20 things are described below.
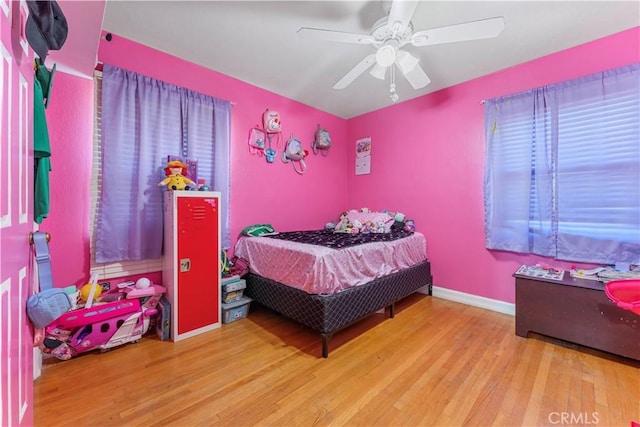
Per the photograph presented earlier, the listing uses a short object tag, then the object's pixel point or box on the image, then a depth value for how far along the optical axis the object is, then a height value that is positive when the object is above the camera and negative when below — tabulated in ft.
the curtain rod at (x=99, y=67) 6.66 +3.79
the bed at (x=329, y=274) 6.33 -1.77
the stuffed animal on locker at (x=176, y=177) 6.94 +0.97
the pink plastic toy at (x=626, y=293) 3.96 -1.25
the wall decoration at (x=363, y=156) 12.50 +2.87
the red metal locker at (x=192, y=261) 6.79 -1.34
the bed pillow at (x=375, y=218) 10.21 -0.20
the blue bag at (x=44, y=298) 2.56 -0.88
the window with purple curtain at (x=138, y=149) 6.74 +1.83
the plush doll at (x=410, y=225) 10.53 -0.47
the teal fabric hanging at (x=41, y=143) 3.11 +0.85
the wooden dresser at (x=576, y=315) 5.75 -2.46
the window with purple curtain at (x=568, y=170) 6.56 +1.30
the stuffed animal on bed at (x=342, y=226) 10.27 -0.53
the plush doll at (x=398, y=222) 10.89 -0.36
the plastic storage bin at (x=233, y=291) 7.96 -2.47
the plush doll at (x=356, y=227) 9.92 -0.53
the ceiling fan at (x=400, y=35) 4.75 +3.69
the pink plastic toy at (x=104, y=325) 5.68 -2.67
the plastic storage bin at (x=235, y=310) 7.82 -3.06
